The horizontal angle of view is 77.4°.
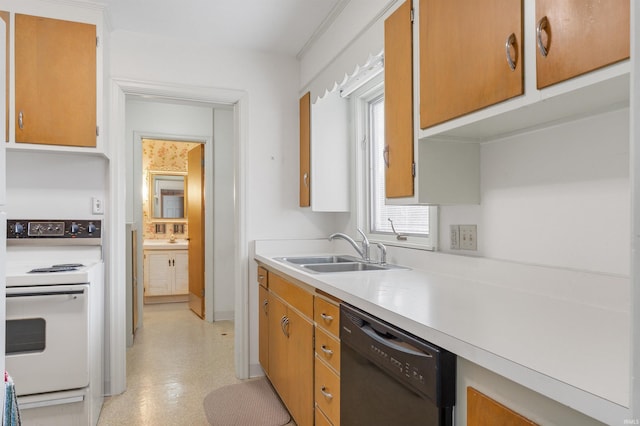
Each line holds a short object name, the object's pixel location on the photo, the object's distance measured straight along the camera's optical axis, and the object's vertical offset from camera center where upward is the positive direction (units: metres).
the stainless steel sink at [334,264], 2.26 -0.32
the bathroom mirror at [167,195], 5.73 +0.25
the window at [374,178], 2.46 +0.24
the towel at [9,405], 1.08 -0.53
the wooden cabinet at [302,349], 1.63 -0.68
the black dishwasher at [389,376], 0.94 -0.46
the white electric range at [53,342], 1.96 -0.66
